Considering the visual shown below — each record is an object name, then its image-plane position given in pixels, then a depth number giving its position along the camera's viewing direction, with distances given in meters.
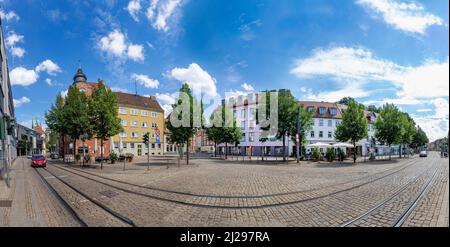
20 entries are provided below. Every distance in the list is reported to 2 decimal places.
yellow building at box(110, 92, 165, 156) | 54.69
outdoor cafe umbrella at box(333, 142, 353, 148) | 35.16
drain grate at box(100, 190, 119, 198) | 9.45
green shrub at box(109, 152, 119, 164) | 29.55
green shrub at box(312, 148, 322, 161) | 31.05
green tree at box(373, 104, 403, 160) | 37.19
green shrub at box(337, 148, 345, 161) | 32.47
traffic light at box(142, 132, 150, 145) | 21.27
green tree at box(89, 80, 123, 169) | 24.31
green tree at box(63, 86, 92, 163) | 28.70
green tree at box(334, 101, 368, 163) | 31.84
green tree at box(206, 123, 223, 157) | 40.09
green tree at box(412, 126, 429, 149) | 71.78
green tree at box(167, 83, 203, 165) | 24.39
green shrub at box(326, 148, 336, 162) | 31.17
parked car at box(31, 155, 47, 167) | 27.56
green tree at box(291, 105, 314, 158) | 31.06
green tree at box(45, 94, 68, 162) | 32.59
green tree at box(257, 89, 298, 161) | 29.56
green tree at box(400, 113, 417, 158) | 44.16
